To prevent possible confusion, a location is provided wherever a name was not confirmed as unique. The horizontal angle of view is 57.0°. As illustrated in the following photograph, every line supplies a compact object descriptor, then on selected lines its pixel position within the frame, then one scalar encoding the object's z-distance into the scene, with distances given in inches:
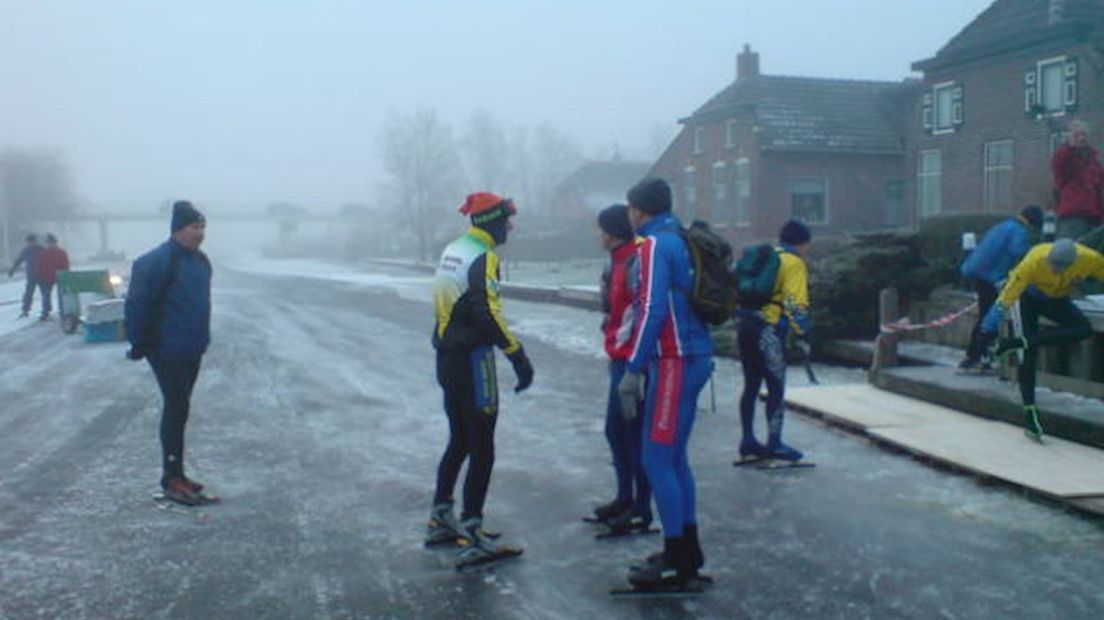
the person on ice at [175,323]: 267.6
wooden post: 440.8
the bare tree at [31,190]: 2982.3
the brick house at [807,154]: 1480.1
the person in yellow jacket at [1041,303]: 296.8
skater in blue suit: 202.8
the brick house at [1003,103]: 1009.5
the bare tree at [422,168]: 2647.6
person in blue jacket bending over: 397.7
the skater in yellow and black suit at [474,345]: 223.8
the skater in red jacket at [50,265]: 807.7
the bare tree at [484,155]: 3255.4
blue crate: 665.0
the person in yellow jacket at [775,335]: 299.7
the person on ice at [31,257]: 824.3
